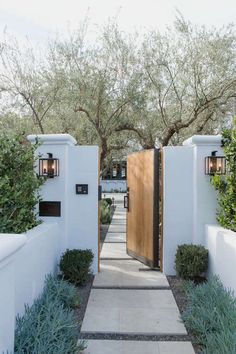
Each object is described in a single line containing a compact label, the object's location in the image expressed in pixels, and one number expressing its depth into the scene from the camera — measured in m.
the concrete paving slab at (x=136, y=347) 3.31
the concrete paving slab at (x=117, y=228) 10.47
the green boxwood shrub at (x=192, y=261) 5.07
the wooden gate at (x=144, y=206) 6.07
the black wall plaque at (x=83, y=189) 5.78
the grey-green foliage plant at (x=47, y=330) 2.87
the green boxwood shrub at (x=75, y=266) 5.02
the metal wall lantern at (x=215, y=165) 5.38
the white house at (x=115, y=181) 30.30
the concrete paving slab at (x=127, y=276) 5.31
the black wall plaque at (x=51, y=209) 5.61
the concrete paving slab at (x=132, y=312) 3.82
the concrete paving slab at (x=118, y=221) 12.06
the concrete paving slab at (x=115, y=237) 8.81
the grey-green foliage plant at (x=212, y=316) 3.00
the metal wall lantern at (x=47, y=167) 5.52
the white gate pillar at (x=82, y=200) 5.78
